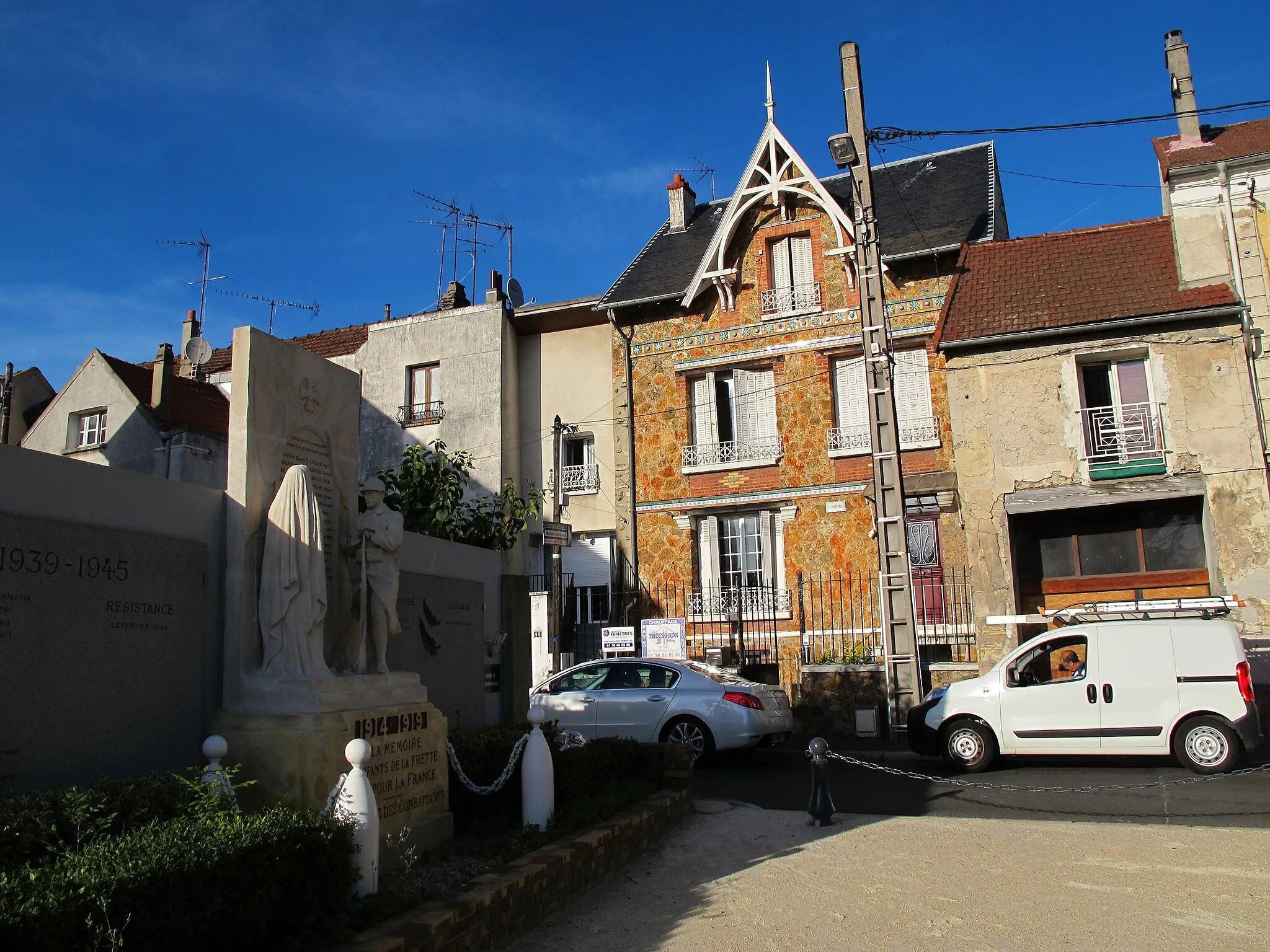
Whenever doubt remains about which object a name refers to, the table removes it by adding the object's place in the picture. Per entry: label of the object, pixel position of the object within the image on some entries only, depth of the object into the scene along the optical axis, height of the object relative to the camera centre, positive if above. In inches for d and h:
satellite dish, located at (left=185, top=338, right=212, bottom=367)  803.4 +238.1
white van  460.4 -32.9
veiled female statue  262.8 +17.7
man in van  594.9 -19.3
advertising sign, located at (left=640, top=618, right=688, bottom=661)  703.1 +2.5
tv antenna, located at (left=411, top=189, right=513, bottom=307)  1066.7 +439.8
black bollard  353.7 -54.1
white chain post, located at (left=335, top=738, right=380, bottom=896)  217.3 -33.1
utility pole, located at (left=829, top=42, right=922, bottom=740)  575.2 +92.5
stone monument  249.1 +10.8
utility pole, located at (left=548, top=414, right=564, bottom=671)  728.3 +31.9
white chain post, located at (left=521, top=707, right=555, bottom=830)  292.8 -38.9
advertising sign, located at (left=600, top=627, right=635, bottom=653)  719.7 +4.3
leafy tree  533.0 +77.3
